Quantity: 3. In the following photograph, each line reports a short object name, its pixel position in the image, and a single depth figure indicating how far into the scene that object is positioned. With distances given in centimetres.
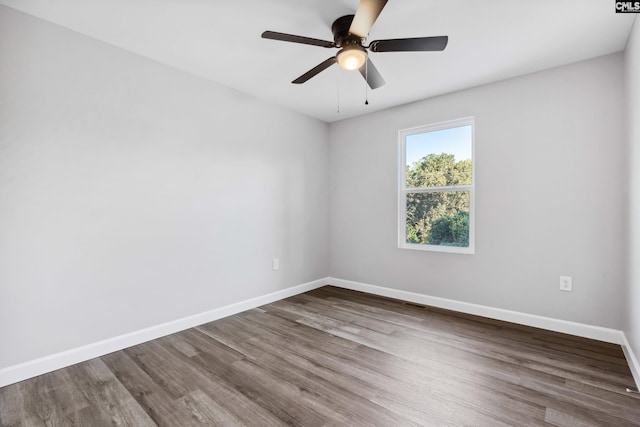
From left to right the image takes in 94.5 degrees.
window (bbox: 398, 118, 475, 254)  328
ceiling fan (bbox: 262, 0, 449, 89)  167
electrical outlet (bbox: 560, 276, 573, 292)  266
